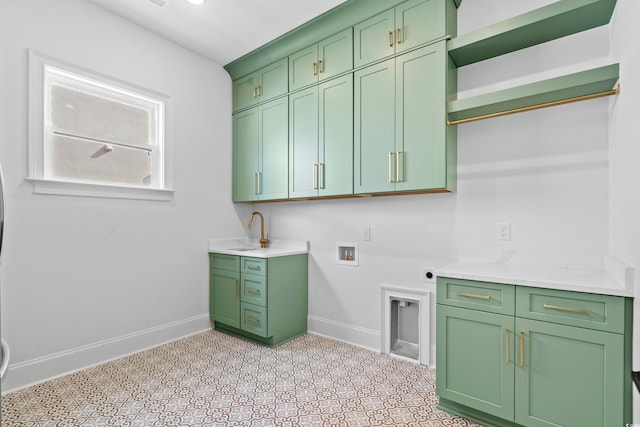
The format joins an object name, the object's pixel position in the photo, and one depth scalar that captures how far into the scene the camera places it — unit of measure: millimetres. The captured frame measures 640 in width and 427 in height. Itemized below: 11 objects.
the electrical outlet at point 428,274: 2678
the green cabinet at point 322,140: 2834
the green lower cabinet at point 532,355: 1548
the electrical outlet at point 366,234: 3031
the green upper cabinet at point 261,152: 3325
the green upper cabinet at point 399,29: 2361
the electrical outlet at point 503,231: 2334
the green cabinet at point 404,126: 2350
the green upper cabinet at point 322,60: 2830
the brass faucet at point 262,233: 3763
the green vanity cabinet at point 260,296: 3035
